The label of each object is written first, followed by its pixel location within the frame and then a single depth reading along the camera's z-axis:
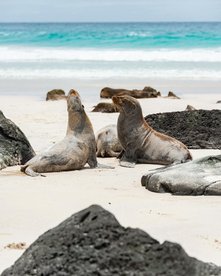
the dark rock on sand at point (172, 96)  35.43
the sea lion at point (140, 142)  17.74
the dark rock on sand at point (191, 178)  13.11
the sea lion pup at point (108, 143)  19.06
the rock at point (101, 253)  5.76
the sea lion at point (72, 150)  16.25
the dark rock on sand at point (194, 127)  20.01
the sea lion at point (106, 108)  28.45
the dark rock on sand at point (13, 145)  17.19
